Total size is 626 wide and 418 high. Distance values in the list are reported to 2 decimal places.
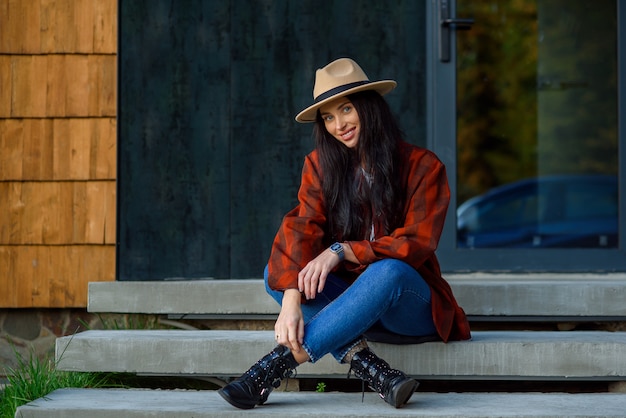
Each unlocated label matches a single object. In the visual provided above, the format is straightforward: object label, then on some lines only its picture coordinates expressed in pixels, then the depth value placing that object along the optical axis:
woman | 2.62
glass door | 4.82
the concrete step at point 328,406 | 2.57
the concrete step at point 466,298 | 3.38
